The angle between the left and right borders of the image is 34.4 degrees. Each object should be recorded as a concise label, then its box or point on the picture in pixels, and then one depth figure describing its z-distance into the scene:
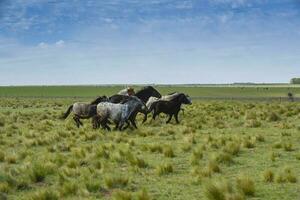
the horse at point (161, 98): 26.42
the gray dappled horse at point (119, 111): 21.66
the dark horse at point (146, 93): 29.03
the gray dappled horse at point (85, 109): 23.62
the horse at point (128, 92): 27.34
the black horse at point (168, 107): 26.14
